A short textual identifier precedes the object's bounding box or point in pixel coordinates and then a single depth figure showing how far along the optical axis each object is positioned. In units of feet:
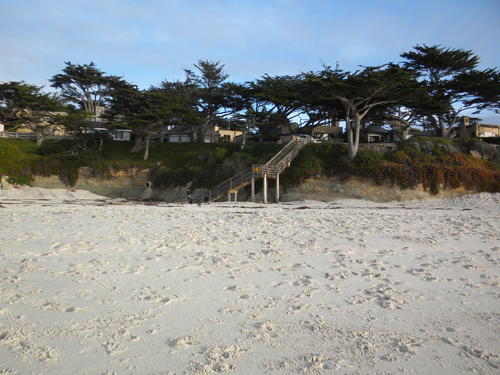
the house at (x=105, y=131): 124.36
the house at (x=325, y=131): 152.70
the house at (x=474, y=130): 154.10
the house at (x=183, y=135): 153.91
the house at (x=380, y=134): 153.17
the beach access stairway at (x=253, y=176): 83.71
